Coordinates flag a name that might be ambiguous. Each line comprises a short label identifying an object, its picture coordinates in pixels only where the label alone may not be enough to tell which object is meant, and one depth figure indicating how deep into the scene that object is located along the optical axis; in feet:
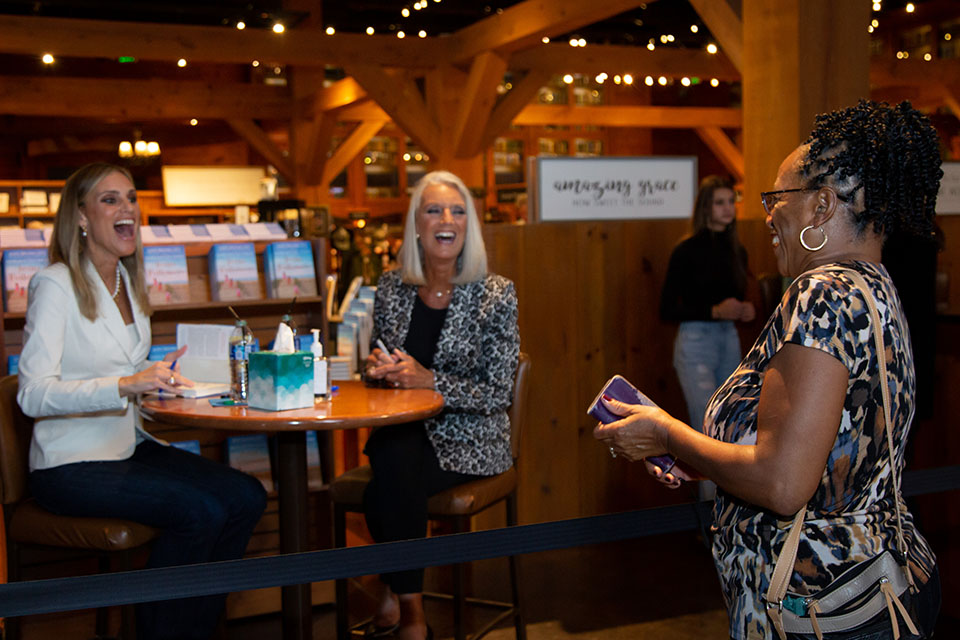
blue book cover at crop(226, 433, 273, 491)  12.47
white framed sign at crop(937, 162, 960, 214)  15.67
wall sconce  38.87
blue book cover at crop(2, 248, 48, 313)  11.40
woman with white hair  9.23
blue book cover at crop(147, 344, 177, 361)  11.80
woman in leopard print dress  4.50
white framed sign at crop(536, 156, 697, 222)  13.42
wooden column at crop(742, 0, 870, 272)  13.29
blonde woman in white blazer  8.53
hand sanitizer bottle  8.50
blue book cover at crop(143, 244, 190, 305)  11.78
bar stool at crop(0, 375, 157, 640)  8.42
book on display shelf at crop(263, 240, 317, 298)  12.44
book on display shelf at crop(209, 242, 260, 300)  12.19
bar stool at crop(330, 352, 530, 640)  9.37
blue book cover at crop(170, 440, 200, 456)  12.13
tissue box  7.82
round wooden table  7.45
